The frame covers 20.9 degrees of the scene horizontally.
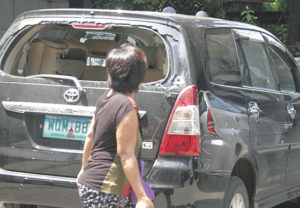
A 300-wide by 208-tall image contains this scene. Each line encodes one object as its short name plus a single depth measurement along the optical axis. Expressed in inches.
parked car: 207.9
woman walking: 156.4
